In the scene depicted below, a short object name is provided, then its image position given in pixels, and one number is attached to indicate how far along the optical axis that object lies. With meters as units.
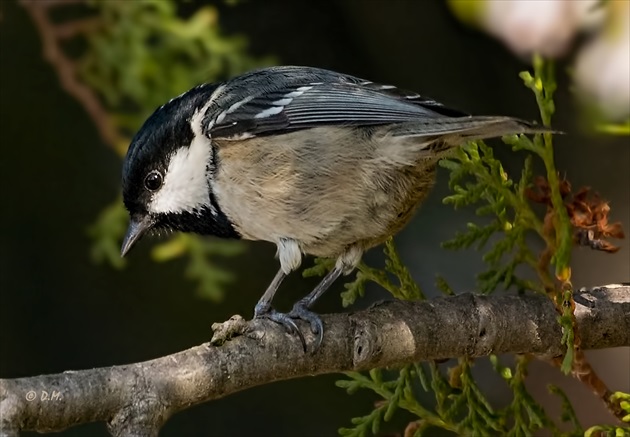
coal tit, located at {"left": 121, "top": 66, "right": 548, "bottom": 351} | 2.41
